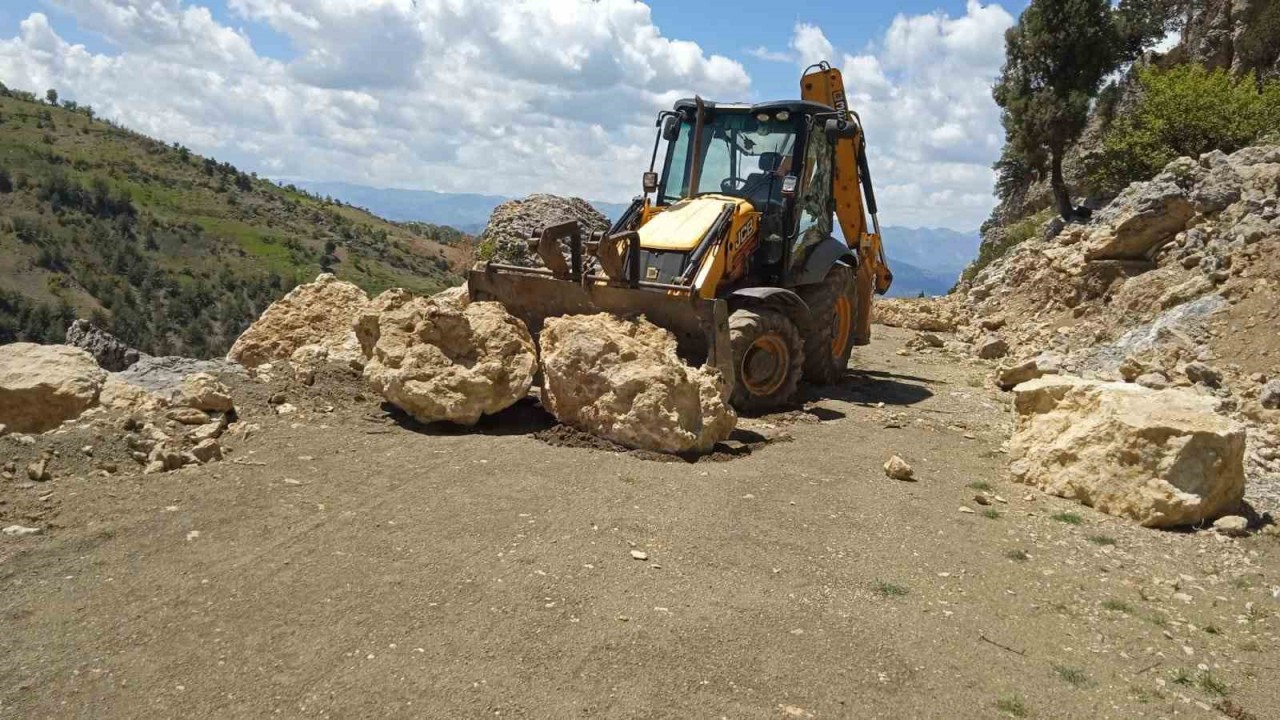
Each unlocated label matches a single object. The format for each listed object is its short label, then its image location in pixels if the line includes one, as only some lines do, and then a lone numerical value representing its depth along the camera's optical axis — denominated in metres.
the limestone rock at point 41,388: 6.48
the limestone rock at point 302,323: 9.38
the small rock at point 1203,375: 8.68
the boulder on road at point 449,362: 7.35
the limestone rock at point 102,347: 8.16
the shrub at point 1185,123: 16.59
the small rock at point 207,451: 6.20
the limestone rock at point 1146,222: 13.16
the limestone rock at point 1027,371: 10.43
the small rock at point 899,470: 6.82
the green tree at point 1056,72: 20.09
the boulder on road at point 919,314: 17.73
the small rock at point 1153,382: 8.70
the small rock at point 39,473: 5.57
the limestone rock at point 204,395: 6.92
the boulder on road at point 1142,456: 5.87
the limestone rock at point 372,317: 8.12
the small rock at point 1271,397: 7.71
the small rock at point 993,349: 13.79
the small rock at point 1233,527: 5.74
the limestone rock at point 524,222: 15.08
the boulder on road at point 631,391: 6.96
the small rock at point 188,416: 6.70
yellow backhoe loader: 8.38
